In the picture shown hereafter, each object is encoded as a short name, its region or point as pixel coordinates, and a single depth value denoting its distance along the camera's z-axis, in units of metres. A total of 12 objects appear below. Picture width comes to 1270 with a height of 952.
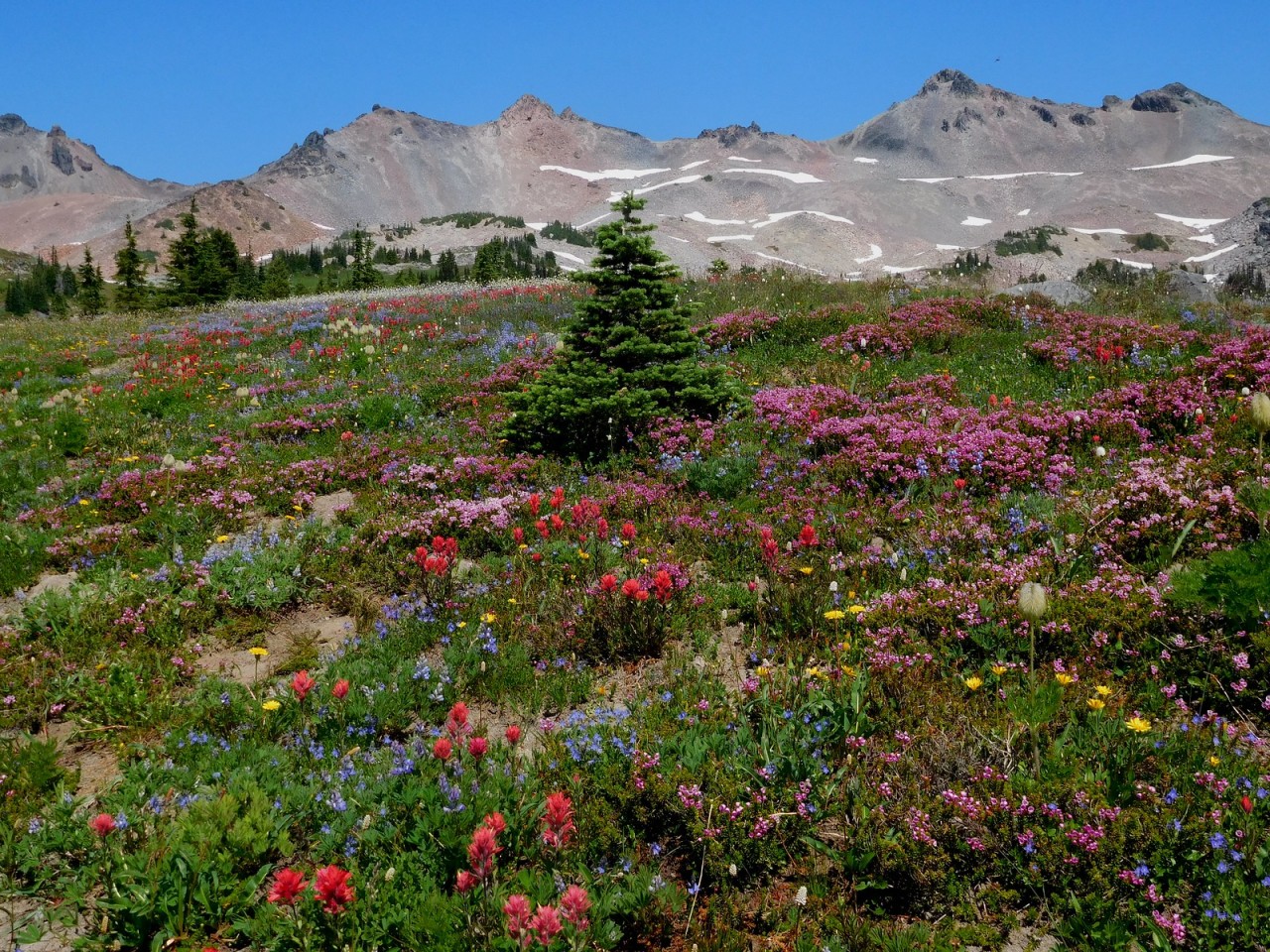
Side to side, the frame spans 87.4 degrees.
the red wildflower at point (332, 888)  2.53
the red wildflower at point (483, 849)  2.57
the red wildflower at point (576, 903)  2.45
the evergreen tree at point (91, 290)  77.82
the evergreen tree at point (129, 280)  64.56
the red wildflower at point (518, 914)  2.42
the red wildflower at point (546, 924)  2.37
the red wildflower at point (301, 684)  3.86
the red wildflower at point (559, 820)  2.89
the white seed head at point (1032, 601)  3.43
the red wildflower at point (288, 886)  2.48
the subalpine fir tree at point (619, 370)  9.09
